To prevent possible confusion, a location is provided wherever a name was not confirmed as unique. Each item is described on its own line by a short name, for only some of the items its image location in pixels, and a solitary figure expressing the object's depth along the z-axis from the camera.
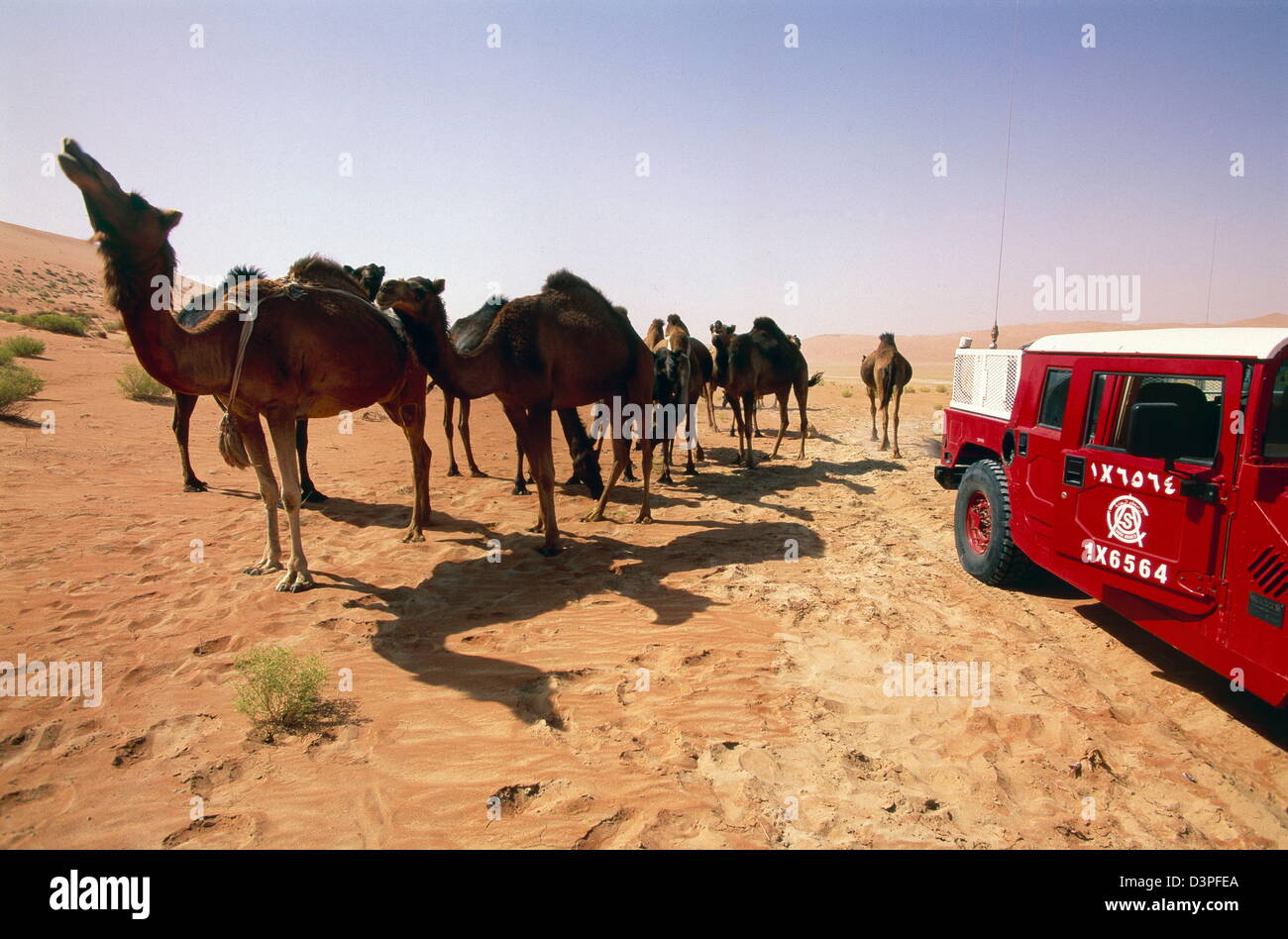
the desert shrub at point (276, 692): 3.61
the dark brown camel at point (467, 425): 6.89
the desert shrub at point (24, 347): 17.25
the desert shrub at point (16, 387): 11.70
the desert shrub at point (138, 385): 15.56
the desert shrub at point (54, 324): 24.79
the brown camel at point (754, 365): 12.28
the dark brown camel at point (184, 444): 8.77
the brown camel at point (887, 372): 14.09
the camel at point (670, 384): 10.34
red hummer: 3.48
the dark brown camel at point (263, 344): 4.42
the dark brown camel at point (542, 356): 6.18
